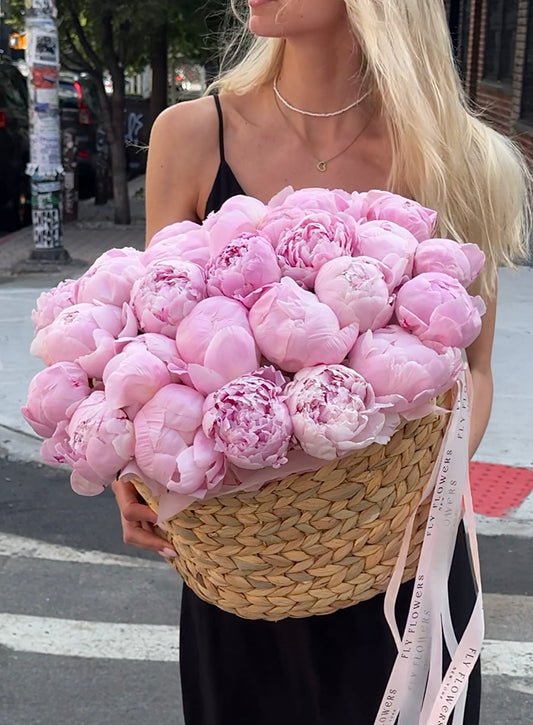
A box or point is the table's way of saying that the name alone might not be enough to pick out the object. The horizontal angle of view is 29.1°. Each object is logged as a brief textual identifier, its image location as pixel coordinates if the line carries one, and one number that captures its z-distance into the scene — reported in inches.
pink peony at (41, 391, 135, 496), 49.8
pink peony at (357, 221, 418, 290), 52.5
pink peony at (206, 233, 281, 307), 51.1
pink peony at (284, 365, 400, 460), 46.9
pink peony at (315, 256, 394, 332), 50.3
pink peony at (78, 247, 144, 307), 55.0
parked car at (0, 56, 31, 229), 491.2
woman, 67.0
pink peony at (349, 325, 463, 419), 49.4
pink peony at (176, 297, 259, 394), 49.2
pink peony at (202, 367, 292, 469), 46.7
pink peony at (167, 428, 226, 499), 47.8
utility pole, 374.6
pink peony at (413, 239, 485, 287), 53.7
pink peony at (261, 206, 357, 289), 51.9
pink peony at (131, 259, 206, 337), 51.3
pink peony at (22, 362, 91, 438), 52.4
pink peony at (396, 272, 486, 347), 51.1
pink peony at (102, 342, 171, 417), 49.6
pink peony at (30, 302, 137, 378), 52.2
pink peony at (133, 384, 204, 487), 48.9
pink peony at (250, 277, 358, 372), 49.0
